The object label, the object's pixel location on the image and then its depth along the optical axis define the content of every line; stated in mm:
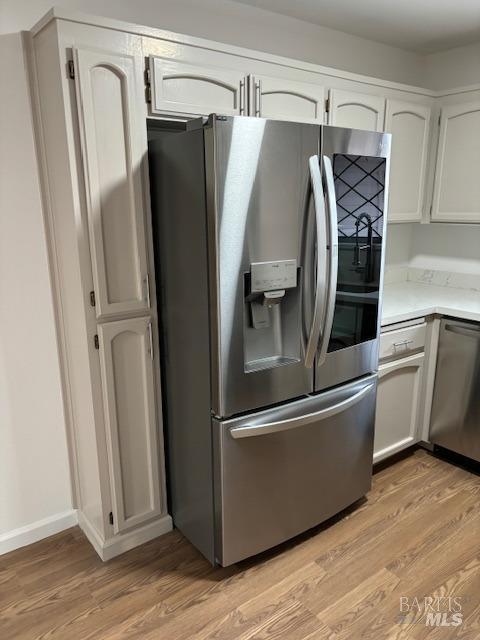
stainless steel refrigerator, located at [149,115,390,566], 1606
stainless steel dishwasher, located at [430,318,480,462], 2480
